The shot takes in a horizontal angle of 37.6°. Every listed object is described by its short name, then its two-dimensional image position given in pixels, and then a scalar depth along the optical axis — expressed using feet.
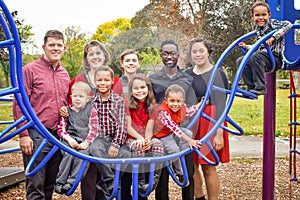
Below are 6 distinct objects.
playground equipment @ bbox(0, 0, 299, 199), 7.93
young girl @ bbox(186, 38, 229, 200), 9.92
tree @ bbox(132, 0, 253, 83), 17.12
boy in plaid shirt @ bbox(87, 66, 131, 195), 8.60
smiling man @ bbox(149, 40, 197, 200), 8.60
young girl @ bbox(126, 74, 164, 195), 8.52
